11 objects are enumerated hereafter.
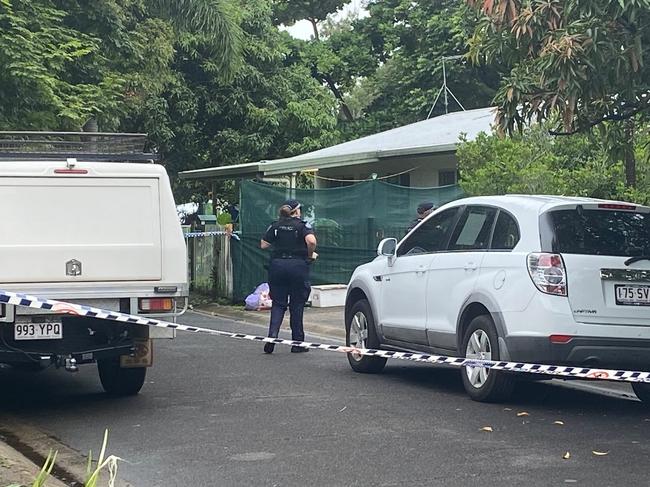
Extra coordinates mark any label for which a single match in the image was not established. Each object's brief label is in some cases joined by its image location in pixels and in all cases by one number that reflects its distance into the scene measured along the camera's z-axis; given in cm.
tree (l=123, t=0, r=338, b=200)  2826
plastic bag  1769
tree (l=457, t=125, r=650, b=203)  1405
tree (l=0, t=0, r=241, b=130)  1642
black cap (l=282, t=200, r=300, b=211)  1233
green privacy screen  1802
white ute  804
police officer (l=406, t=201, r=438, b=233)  1460
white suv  789
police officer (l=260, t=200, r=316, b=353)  1216
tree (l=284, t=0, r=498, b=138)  3499
